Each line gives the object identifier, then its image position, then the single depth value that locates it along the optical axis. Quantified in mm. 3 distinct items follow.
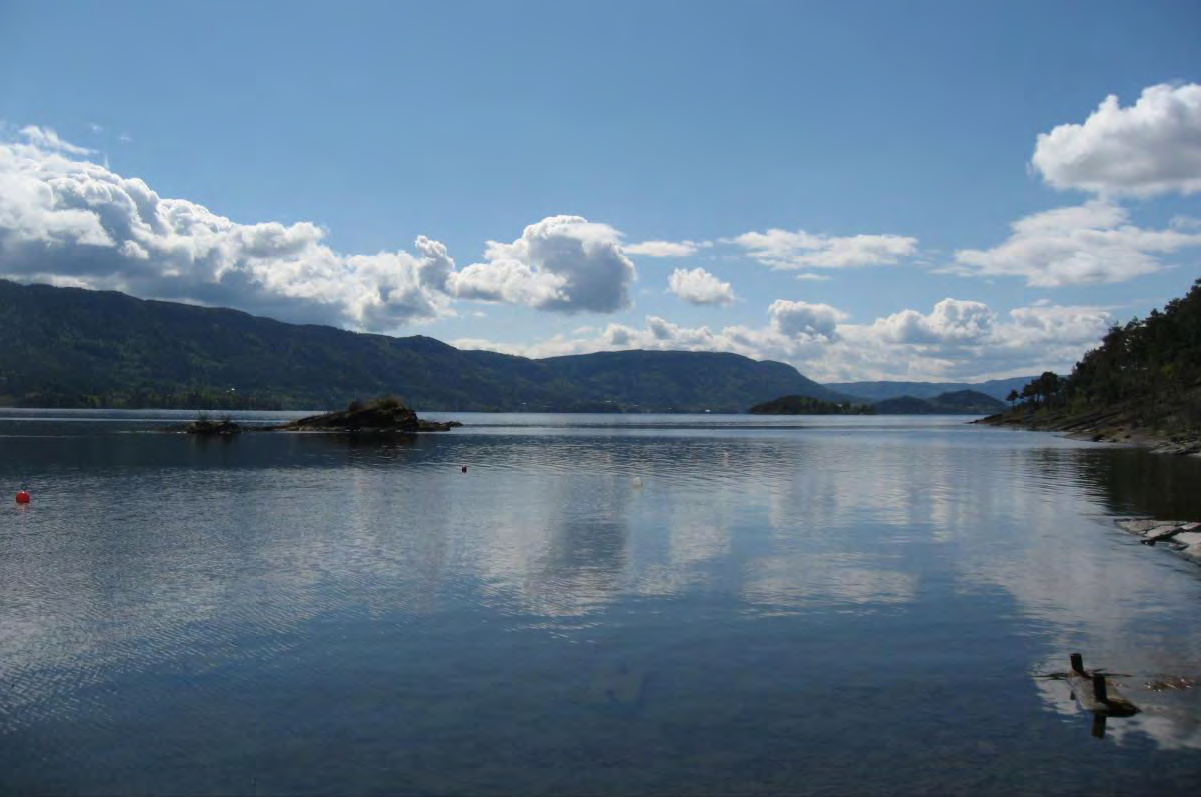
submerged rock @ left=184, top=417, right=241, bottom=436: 184125
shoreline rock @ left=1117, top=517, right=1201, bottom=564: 46241
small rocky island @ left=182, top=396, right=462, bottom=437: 184038
